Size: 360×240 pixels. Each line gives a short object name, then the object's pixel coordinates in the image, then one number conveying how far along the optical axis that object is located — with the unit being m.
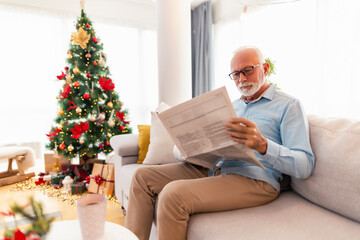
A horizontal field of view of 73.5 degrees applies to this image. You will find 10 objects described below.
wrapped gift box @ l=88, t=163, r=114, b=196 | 2.32
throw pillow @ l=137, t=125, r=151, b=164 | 1.98
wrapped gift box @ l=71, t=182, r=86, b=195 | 2.44
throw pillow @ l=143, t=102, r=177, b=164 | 1.83
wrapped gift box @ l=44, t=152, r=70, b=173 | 2.90
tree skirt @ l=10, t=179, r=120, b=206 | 2.31
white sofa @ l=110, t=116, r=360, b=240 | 0.85
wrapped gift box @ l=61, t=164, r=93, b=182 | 2.74
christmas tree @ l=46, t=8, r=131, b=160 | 2.69
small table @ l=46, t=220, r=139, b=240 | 0.75
